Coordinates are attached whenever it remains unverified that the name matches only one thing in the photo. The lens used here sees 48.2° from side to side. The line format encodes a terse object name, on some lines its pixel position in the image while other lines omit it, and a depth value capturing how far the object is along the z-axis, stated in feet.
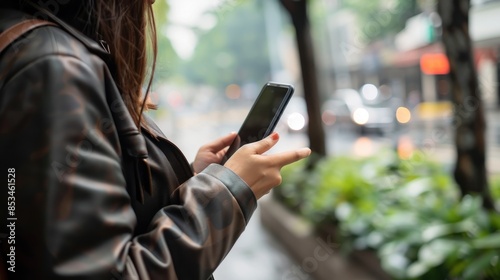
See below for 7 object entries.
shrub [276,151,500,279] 8.38
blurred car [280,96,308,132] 44.19
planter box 11.56
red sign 47.09
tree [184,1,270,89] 73.20
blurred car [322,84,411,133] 47.57
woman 2.39
